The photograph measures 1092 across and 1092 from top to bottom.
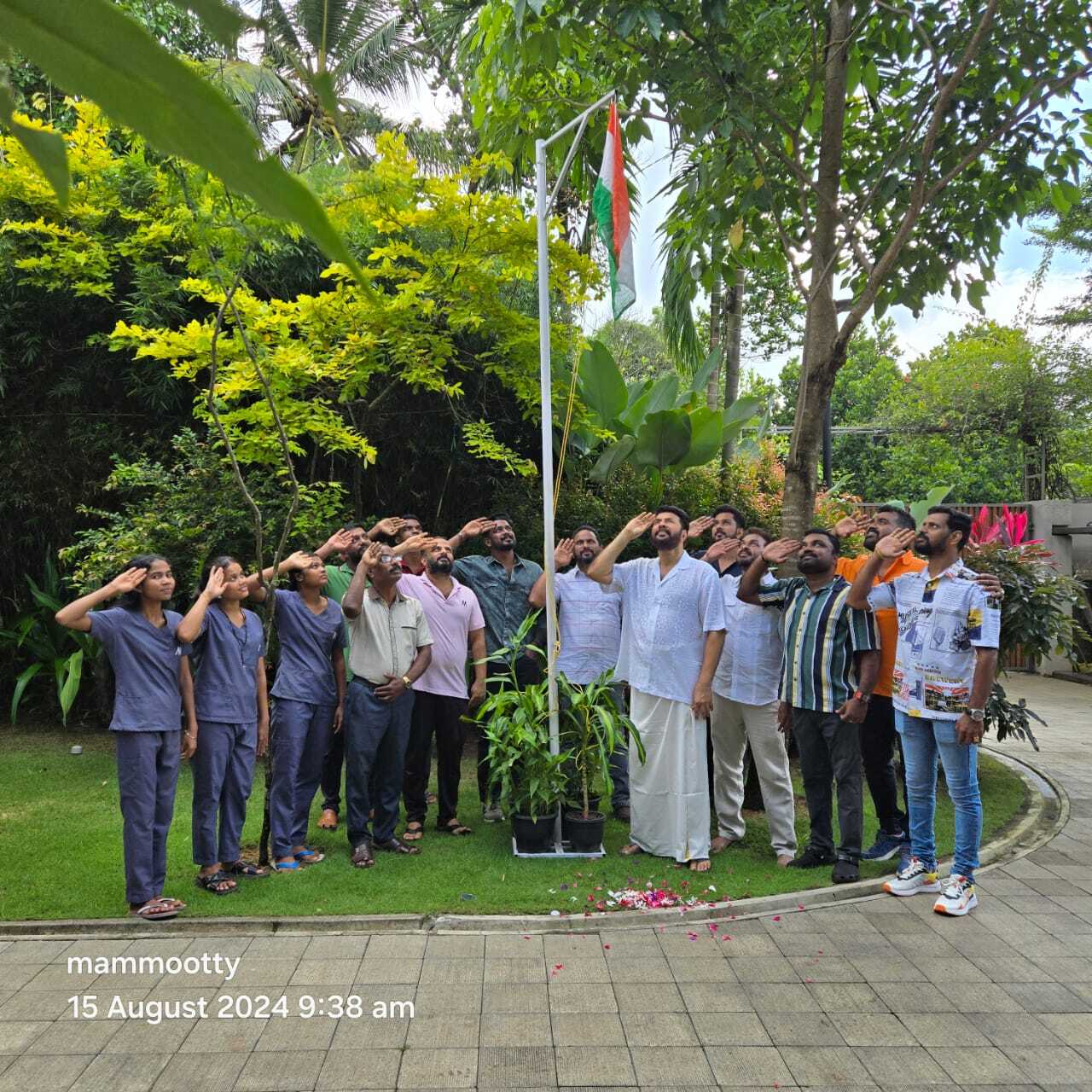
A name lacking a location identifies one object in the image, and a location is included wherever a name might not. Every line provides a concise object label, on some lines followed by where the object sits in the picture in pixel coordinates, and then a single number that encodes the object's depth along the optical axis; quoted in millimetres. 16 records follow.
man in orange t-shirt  5426
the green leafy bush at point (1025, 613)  6949
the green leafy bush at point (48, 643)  8297
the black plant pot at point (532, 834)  5281
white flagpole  5105
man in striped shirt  5012
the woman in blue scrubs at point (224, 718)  4699
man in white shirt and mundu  5215
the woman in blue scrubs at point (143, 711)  4328
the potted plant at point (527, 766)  5199
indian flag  5117
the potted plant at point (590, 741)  5348
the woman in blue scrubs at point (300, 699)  5098
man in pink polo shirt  5758
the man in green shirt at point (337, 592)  5512
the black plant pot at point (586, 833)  5336
